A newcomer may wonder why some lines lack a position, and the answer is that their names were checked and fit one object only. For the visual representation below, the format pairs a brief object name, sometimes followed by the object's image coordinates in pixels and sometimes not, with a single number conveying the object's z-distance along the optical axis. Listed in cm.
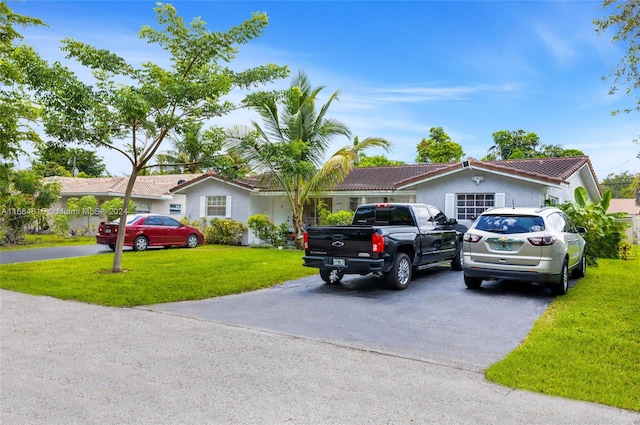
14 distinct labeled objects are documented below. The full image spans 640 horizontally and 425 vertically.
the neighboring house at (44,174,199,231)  2818
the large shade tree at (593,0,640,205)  923
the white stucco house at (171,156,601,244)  1670
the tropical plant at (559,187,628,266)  1498
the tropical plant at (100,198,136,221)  2545
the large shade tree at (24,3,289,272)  1068
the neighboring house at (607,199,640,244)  2738
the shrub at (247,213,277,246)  2070
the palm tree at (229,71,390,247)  1875
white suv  894
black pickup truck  953
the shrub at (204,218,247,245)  2236
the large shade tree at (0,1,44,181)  1214
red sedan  1870
